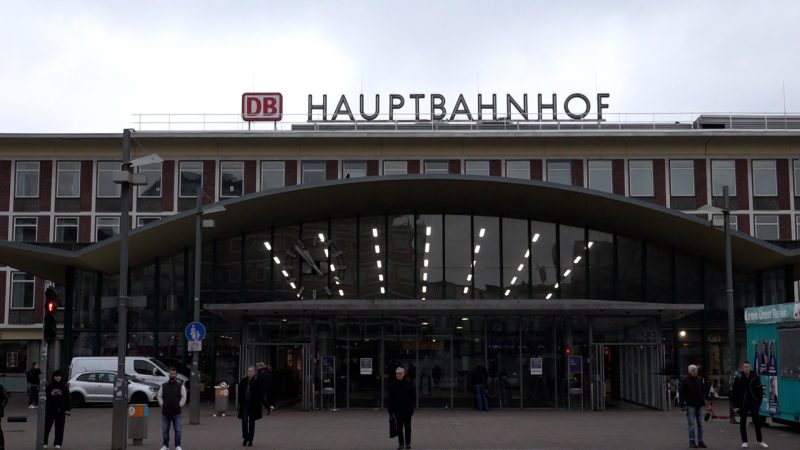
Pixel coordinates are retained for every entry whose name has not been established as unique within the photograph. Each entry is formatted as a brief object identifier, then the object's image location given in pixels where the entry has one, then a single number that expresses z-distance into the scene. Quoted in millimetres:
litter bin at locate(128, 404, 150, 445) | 22500
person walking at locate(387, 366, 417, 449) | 20453
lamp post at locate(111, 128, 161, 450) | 20797
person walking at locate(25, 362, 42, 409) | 37812
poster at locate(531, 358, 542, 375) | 35375
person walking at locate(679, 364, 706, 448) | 21203
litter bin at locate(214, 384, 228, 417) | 32781
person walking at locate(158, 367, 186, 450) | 20328
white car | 36906
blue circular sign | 29281
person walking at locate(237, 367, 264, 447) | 21938
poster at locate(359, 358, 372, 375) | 35719
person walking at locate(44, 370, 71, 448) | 21672
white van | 38312
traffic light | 20750
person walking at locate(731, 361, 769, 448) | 21312
